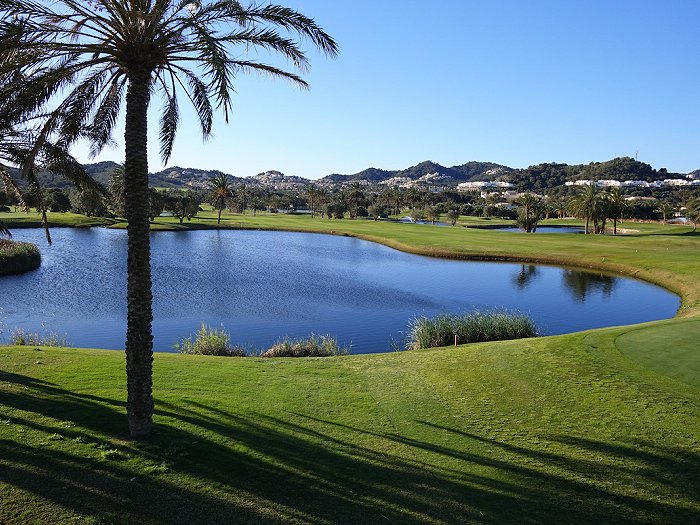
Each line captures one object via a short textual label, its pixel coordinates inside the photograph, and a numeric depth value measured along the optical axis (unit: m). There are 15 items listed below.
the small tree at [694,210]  90.00
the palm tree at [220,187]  109.88
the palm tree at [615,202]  95.00
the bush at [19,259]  45.22
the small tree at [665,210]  127.25
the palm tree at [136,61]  9.28
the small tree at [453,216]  127.69
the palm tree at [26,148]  10.52
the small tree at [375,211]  148.00
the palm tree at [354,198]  158.25
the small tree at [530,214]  100.81
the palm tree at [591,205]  94.31
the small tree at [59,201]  100.33
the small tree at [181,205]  105.31
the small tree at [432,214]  136.77
